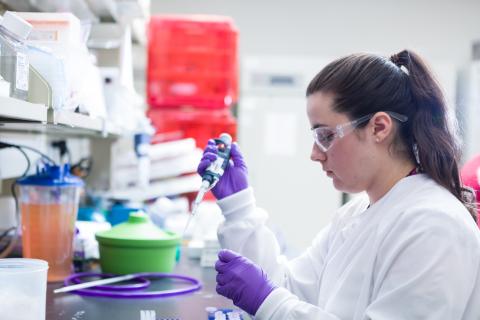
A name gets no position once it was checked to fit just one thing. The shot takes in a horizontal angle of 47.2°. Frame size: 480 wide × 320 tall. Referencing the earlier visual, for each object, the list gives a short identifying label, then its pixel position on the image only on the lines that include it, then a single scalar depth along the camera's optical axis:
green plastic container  1.43
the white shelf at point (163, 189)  2.44
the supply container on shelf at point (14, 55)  0.88
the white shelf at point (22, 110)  0.81
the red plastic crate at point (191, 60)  3.37
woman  0.89
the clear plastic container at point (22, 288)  0.87
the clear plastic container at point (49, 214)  1.36
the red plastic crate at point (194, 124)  3.30
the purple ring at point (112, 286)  1.32
